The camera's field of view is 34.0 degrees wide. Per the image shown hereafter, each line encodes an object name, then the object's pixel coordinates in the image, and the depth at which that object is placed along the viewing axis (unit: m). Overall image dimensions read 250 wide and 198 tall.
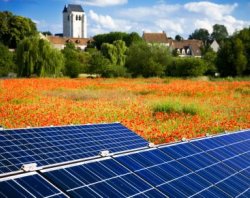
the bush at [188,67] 59.72
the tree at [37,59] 49.84
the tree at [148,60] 59.94
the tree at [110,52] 81.69
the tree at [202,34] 190.64
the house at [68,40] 150.38
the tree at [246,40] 63.03
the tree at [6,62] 62.97
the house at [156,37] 138.75
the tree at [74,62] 63.25
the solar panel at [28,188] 4.15
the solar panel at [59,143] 7.12
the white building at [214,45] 137.12
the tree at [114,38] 122.99
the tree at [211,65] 71.75
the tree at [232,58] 61.72
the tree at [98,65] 61.53
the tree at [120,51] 83.25
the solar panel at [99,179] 4.82
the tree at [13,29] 91.00
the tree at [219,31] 178.25
